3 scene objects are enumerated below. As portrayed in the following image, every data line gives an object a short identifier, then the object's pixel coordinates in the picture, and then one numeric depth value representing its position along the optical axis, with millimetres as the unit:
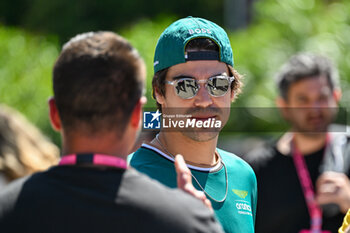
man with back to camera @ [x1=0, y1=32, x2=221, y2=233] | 4012
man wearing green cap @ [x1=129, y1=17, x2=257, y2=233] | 6168
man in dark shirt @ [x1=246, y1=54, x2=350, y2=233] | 8984
